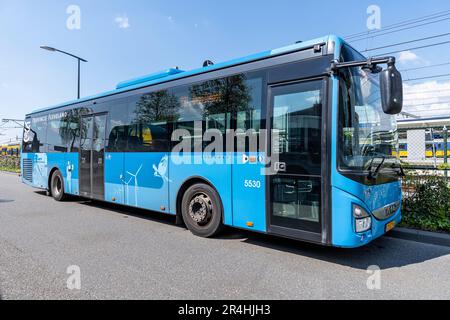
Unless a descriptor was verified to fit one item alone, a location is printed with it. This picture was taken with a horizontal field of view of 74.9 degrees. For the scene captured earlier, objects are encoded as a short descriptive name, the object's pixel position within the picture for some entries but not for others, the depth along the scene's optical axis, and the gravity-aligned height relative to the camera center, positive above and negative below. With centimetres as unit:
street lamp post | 1535 +574
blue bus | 397 +21
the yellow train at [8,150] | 3298 +99
